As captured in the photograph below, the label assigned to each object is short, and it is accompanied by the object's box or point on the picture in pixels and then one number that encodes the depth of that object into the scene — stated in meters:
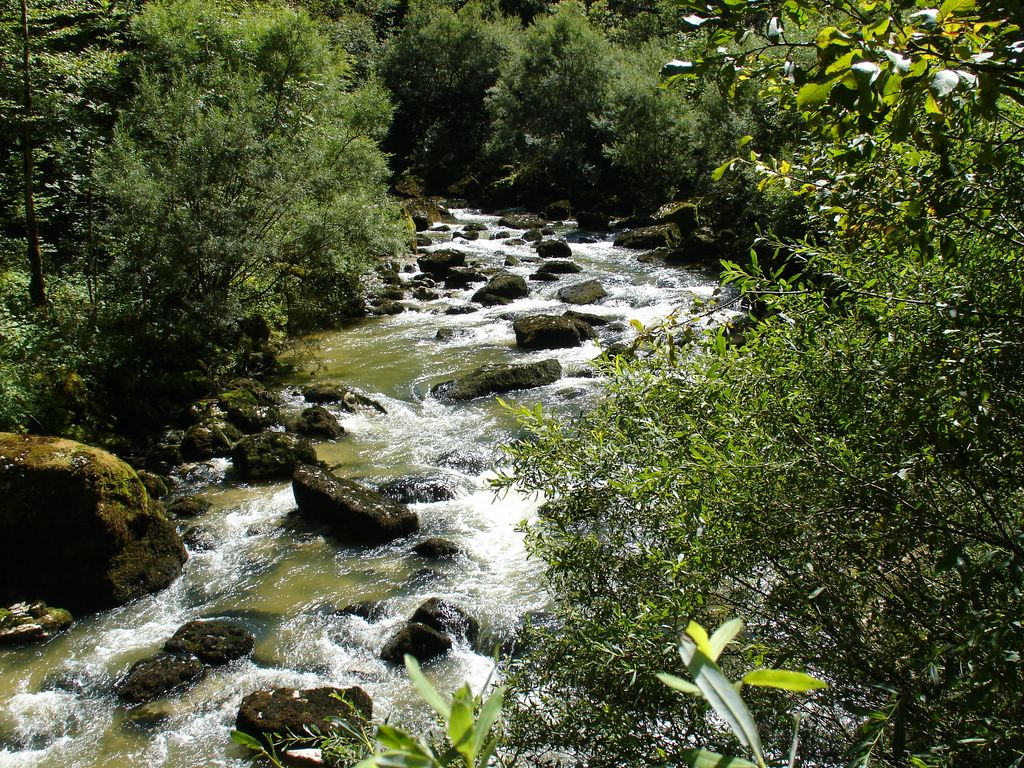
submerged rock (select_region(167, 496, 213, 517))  9.84
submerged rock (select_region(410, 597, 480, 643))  7.39
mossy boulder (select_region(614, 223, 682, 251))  23.78
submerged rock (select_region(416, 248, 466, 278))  22.59
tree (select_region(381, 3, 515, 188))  38.88
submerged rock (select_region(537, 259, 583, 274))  21.86
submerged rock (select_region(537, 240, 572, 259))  24.11
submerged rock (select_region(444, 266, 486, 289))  21.69
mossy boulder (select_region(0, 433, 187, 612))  8.09
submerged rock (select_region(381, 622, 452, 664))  7.14
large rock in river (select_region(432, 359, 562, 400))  13.84
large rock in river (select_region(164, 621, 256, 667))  7.12
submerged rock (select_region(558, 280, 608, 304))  19.08
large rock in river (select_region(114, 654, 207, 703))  6.65
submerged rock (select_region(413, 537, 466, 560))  8.80
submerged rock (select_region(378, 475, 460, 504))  10.14
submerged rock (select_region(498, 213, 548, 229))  28.80
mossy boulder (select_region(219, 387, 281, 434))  12.52
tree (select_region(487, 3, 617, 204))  32.59
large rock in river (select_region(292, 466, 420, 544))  9.23
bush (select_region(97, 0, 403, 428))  12.47
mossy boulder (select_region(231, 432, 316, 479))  10.94
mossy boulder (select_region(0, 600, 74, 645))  7.42
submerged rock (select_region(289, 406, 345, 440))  12.39
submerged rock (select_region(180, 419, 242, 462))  11.53
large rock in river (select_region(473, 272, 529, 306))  19.86
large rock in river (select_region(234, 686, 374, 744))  6.02
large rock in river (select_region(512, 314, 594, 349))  16.31
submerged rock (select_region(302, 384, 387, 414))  13.47
